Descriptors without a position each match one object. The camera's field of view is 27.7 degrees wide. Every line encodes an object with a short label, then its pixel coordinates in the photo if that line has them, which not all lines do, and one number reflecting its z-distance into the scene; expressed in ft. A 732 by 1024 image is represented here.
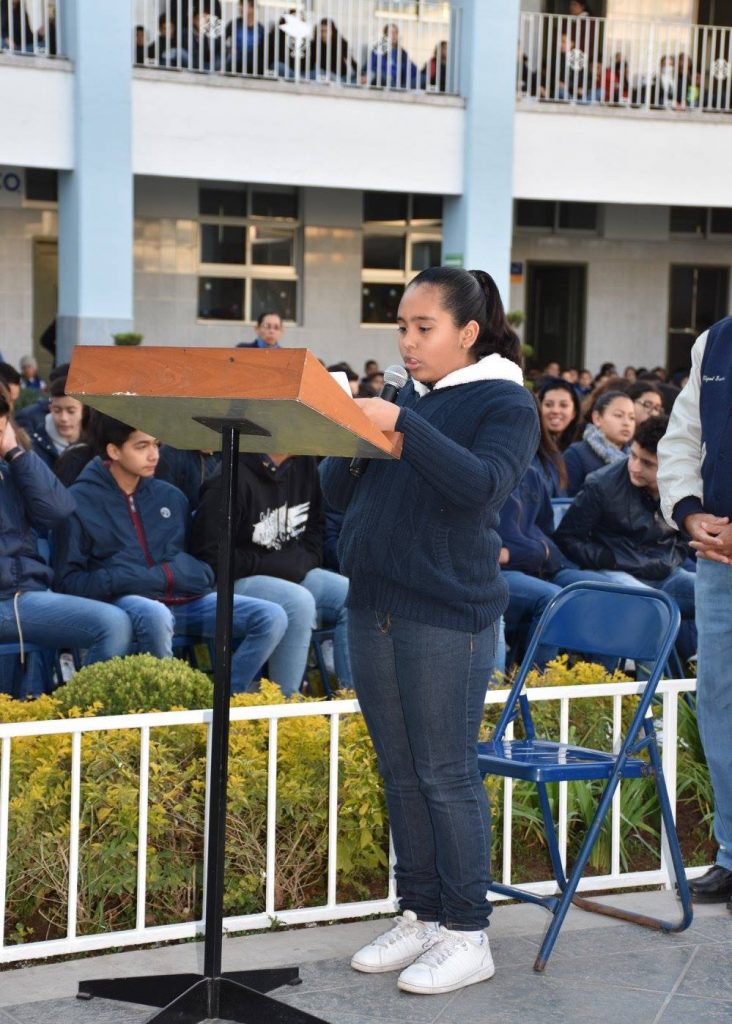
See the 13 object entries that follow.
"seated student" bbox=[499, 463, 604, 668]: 22.36
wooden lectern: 9.90
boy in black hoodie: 20.72
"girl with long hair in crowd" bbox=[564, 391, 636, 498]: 27.61
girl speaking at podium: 11.81
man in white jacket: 13.94
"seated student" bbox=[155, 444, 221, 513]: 23.88
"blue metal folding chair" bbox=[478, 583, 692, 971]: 12.90
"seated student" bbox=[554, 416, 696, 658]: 23.24
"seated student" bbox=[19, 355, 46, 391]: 56.70
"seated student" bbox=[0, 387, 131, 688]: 18.80
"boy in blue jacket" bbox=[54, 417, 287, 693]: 19.84
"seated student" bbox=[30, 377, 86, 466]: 25.12
